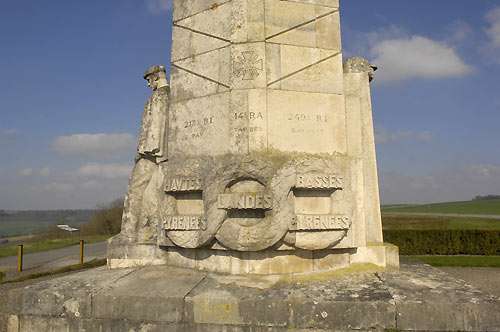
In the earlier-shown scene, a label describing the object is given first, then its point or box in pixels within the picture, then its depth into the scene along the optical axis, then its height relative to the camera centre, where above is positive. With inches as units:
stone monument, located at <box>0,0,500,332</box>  175.2 -0.8
